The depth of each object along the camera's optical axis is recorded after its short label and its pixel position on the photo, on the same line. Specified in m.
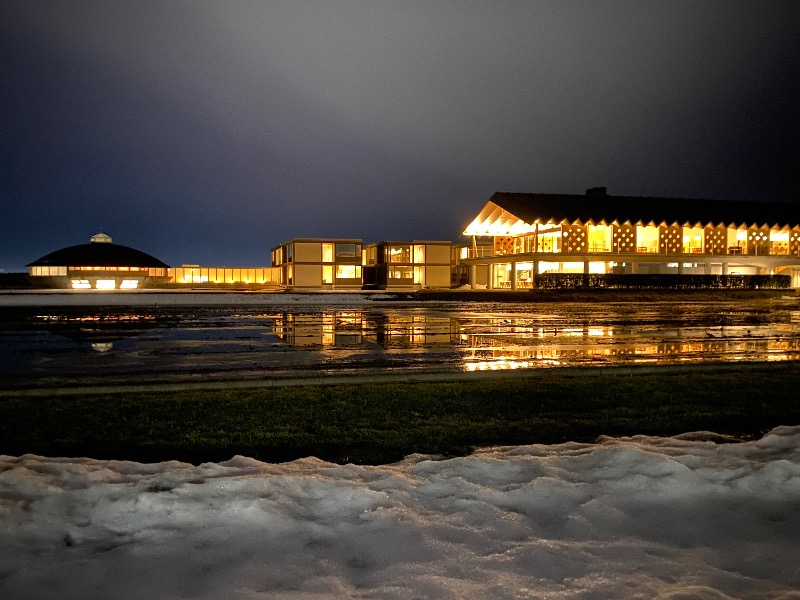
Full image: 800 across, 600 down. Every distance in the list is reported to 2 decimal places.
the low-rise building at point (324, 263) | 63.38
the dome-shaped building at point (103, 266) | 55.72
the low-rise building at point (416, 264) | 65.50
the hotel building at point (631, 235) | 47.28
